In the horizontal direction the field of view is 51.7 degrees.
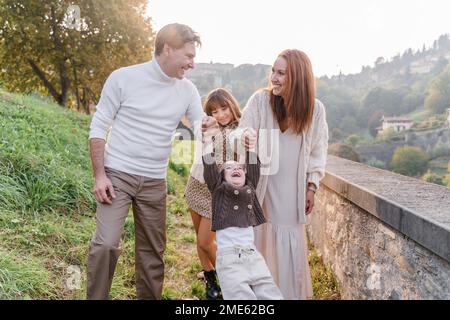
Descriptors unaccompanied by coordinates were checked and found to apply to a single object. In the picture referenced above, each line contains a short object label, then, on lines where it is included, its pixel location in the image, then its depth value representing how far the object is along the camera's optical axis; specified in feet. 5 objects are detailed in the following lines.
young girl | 12.01
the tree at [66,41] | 56.24
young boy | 8.53
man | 8.93
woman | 9.77
